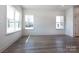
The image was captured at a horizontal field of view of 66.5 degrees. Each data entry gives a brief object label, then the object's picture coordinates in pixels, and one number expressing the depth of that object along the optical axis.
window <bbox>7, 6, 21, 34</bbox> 2.57
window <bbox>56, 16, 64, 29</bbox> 5.46
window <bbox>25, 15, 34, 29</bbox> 4.95
